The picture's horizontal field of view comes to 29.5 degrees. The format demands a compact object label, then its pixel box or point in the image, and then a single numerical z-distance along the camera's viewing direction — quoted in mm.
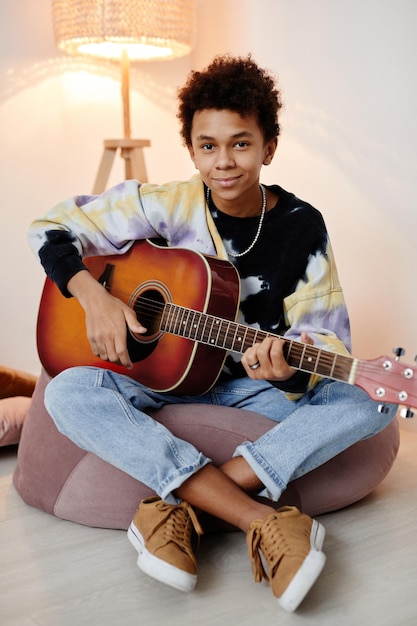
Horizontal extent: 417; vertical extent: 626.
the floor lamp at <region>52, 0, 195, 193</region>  2367
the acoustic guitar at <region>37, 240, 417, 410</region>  1542
